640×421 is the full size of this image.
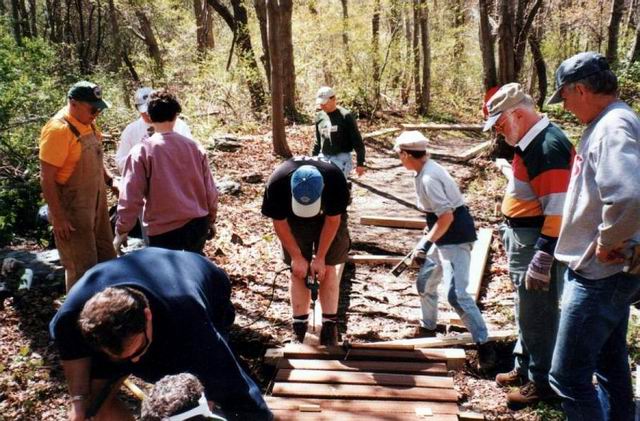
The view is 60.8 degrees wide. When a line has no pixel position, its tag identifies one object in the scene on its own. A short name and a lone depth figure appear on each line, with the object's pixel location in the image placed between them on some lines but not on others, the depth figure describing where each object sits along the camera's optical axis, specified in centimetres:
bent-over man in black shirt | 382
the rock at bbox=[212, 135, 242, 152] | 1181
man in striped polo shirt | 319
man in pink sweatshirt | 416
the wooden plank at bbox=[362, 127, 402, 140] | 1404
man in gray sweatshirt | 248
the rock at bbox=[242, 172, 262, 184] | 948
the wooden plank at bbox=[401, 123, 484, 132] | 1530
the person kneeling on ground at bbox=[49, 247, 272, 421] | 211
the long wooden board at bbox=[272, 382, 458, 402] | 355
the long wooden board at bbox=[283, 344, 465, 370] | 406
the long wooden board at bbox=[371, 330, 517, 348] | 452
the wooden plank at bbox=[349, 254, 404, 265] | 650
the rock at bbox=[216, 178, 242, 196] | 870
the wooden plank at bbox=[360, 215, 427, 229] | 761
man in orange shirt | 424
